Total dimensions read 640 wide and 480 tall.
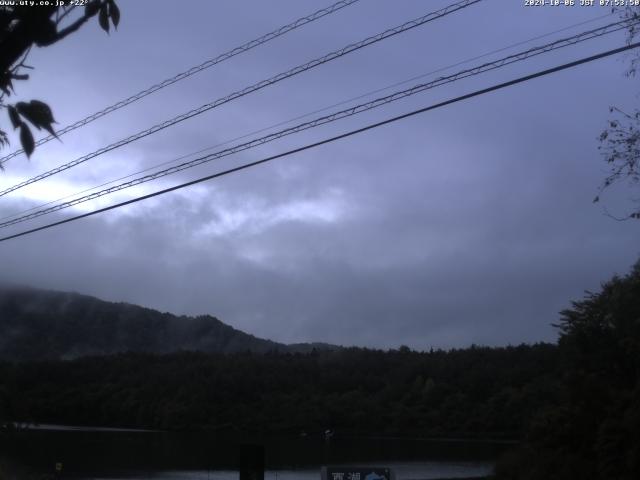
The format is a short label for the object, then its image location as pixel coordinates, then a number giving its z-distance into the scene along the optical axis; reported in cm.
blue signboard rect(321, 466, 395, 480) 1526
